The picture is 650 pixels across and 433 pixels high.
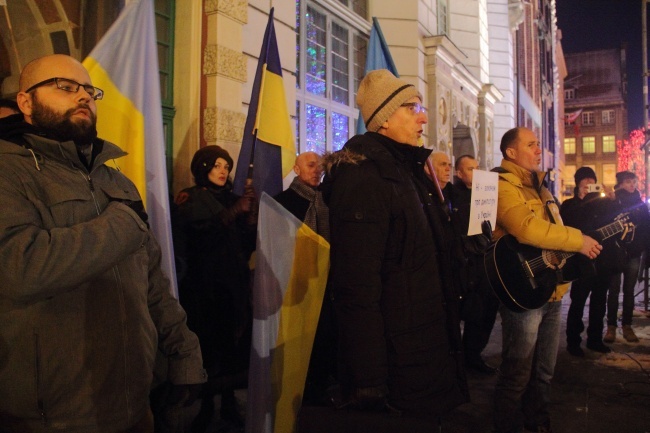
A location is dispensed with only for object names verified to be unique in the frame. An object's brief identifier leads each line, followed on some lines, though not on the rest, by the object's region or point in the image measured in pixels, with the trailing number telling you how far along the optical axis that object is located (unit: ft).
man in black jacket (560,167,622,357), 20.17
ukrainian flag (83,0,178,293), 10.14
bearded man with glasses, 5.47
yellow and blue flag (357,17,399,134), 21.21
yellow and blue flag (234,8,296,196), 13.57
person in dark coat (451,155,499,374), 16.19
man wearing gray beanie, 7.34
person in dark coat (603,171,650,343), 21.66
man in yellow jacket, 11.62
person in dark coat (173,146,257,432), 12.53
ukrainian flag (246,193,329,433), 9.05
